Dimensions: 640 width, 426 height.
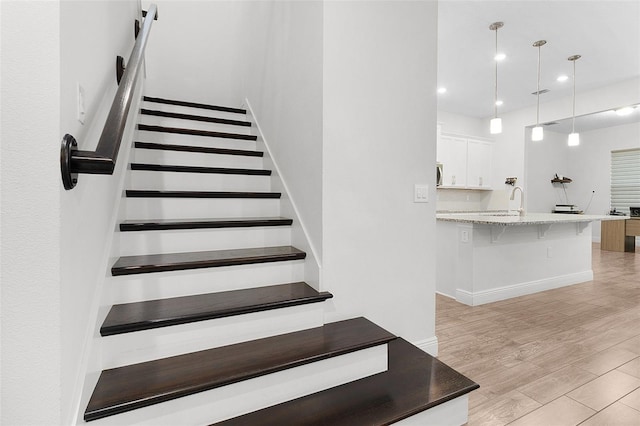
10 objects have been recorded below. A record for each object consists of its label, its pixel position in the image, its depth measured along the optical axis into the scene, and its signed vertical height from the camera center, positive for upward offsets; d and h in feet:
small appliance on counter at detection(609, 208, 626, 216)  24.78 -0.58
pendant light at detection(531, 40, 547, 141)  14.15 +3.30
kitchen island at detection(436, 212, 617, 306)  11.75 -2.01
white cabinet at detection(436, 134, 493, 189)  21.70 +3.10
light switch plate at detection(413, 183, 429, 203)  7.12 +0.26
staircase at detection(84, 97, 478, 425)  4.20 -2.14
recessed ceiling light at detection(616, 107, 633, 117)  19.74 +6.11
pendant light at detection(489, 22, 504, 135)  12.82 +3.50
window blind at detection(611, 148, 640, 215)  24.63 +2.03
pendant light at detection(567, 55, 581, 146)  15.41 +3.27
